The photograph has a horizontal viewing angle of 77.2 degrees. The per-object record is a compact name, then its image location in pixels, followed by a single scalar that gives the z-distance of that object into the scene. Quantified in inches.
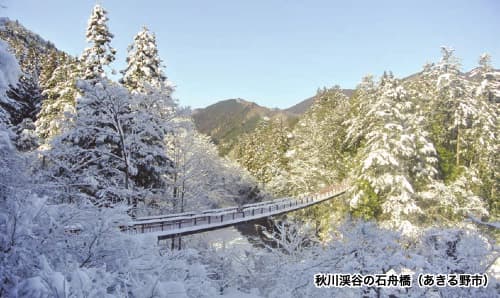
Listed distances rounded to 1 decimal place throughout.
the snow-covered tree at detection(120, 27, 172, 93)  753.6
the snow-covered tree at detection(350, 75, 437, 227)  797.2
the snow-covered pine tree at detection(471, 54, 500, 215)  866.1
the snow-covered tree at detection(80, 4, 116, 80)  673.0
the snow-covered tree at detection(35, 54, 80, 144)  684.2
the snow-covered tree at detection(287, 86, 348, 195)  1240.8
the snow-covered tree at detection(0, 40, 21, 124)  169.0
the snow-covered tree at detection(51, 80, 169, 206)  500.1
